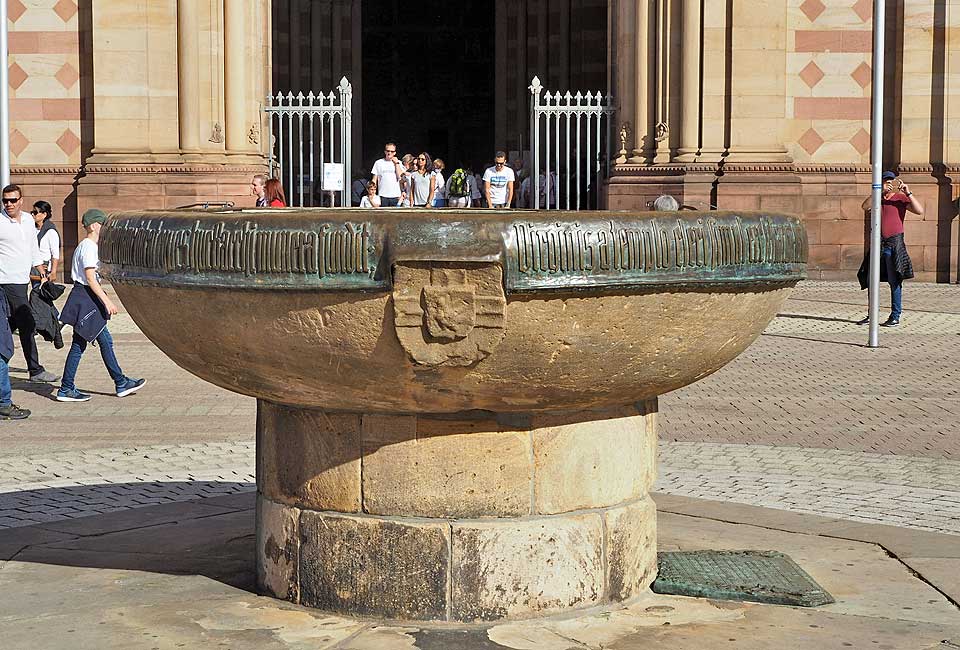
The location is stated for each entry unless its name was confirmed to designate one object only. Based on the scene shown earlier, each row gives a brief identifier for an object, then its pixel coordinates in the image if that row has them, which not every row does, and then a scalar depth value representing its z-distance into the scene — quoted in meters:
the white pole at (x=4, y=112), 18.03
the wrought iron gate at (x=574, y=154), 24.00
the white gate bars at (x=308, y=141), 24.22
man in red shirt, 17.61
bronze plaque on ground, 5.34
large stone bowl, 4.63
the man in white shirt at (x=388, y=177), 23.73
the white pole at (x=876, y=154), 16.23
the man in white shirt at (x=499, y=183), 22.80
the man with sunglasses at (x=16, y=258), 12.45
